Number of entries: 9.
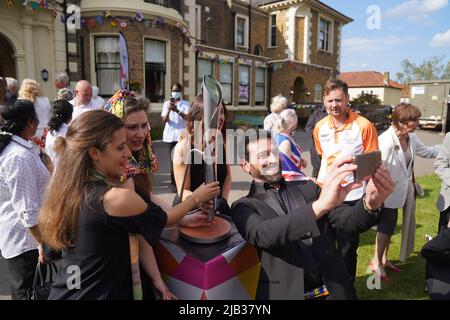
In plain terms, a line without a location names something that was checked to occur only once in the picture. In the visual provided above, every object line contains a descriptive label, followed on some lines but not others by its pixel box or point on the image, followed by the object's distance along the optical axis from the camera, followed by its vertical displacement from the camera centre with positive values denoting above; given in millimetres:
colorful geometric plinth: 1541 -765
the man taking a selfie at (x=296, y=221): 1458 -513
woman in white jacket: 3363 -619
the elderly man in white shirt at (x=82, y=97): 4648 +211
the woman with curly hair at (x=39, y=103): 4535 +130
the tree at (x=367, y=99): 28844 +1299
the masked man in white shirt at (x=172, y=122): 6848 -183
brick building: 12148 +3208
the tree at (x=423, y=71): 47219 +6444
